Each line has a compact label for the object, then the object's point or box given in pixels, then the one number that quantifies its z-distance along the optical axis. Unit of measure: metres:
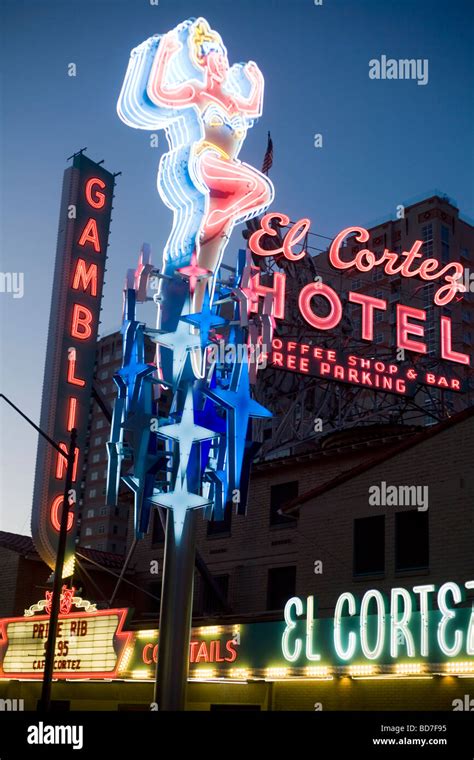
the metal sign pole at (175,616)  24.06
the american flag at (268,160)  54.88
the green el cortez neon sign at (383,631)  20.81
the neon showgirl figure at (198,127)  27.58
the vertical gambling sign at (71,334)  29.38
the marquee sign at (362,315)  41.16
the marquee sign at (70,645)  28.31
